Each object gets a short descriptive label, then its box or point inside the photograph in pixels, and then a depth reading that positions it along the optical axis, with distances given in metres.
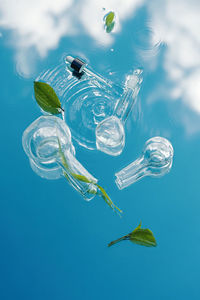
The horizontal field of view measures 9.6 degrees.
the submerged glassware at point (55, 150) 1.64
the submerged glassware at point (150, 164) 1.65
